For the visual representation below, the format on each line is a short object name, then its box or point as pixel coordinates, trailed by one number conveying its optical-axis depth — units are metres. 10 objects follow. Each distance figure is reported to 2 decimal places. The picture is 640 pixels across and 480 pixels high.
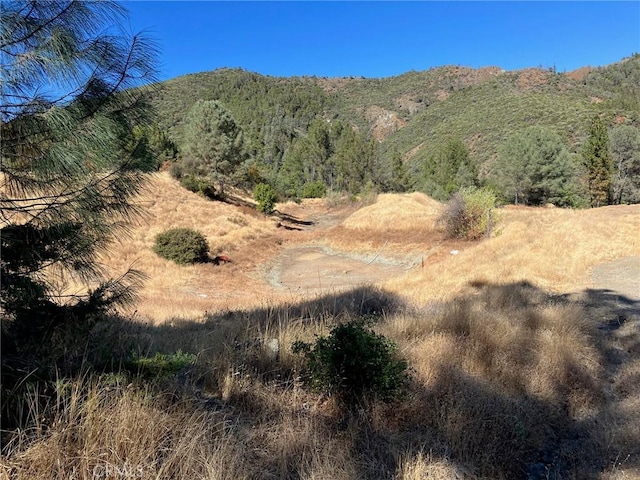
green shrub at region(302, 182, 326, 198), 51.72
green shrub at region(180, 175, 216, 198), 31.38
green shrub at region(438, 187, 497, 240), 18.78
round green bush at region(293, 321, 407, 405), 3.26
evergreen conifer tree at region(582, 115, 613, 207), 38.53
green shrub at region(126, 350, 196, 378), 2.74
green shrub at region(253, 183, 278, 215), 31.70
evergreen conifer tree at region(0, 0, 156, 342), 2.52
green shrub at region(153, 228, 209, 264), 17.97
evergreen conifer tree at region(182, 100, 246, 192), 31.27
